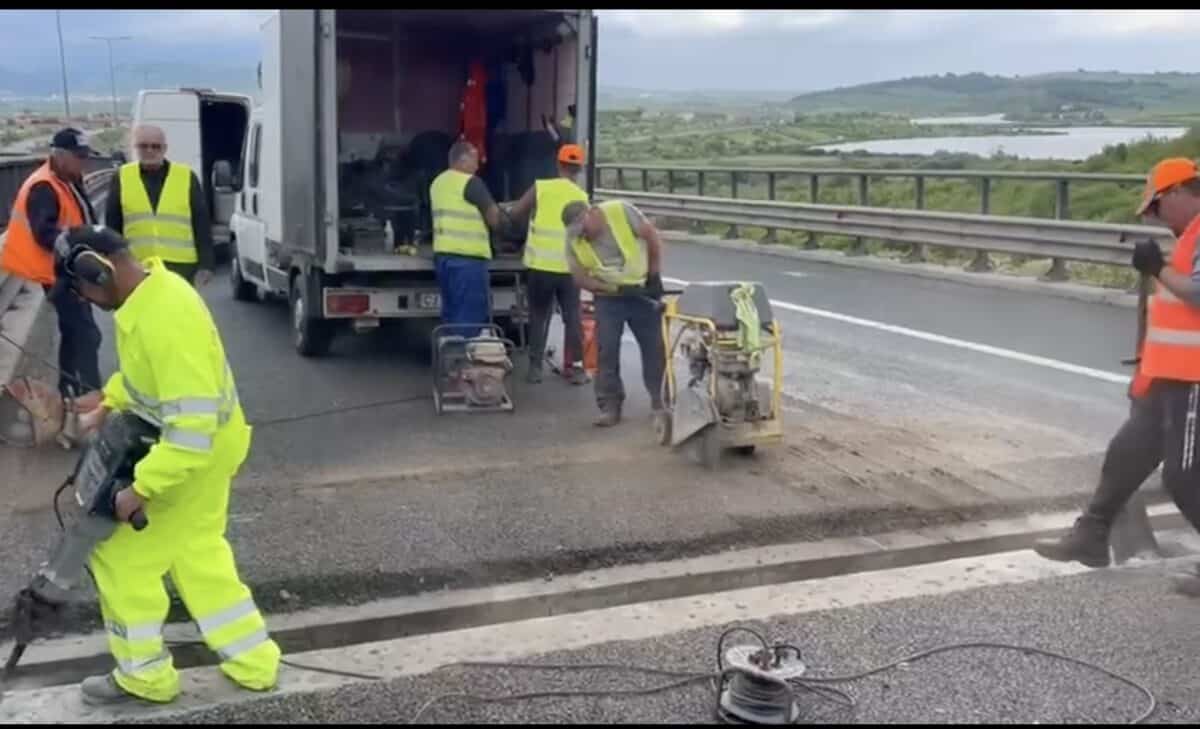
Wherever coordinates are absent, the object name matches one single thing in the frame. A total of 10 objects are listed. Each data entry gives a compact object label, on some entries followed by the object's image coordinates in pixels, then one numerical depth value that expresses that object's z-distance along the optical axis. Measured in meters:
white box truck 9.66
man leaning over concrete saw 8.08
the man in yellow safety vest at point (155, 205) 8.20
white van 18.45
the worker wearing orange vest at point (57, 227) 7.52
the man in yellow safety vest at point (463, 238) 9.40
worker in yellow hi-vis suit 4.19
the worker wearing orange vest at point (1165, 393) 5.43
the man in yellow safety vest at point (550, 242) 9.25
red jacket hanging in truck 11.52
